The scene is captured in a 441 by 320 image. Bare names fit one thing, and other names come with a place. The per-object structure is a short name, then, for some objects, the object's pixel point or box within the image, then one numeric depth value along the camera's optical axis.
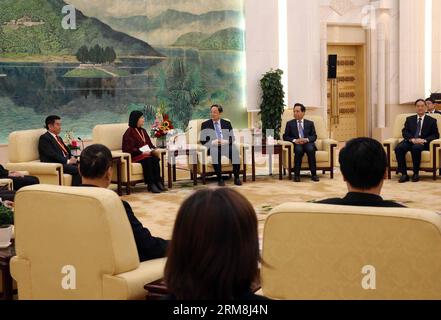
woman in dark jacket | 9.90
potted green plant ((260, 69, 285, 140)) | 13.84
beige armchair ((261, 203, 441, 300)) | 2.52
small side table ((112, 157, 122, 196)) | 9.51
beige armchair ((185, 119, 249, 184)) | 10.48
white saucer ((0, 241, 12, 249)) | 4.23
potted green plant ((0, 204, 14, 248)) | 4.25
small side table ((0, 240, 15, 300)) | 3.88
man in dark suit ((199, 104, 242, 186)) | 10.51
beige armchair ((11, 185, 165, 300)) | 3.13
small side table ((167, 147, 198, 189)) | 10.29
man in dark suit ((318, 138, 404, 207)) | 2.88
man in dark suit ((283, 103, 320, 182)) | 10.72
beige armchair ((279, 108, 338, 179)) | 10.87
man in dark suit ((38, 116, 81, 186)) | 9.19
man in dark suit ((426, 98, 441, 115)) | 12.22
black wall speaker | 14.92
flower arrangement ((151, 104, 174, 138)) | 10.60
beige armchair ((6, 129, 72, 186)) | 8.87
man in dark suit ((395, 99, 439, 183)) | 10.35
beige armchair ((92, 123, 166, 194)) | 9.64
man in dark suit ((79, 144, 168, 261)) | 3.61
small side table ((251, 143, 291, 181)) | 10.82
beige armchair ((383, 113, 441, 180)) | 10.30
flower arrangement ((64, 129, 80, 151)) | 10.02
